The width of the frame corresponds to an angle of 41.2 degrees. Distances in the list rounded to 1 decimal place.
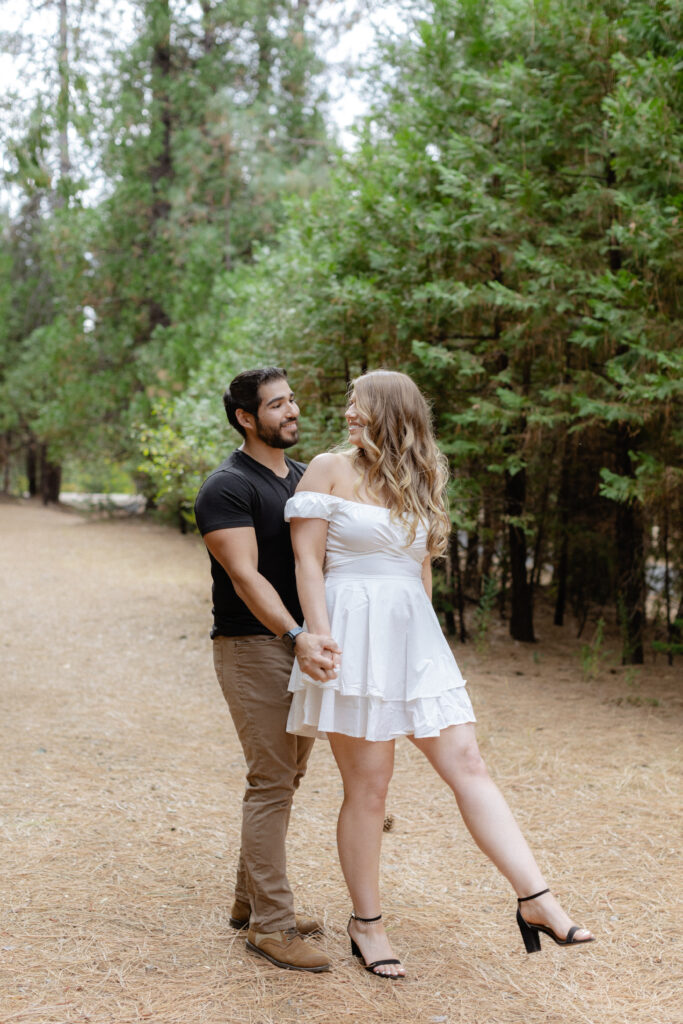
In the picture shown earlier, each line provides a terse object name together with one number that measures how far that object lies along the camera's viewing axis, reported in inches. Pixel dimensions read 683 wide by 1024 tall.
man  115.5
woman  109.1
